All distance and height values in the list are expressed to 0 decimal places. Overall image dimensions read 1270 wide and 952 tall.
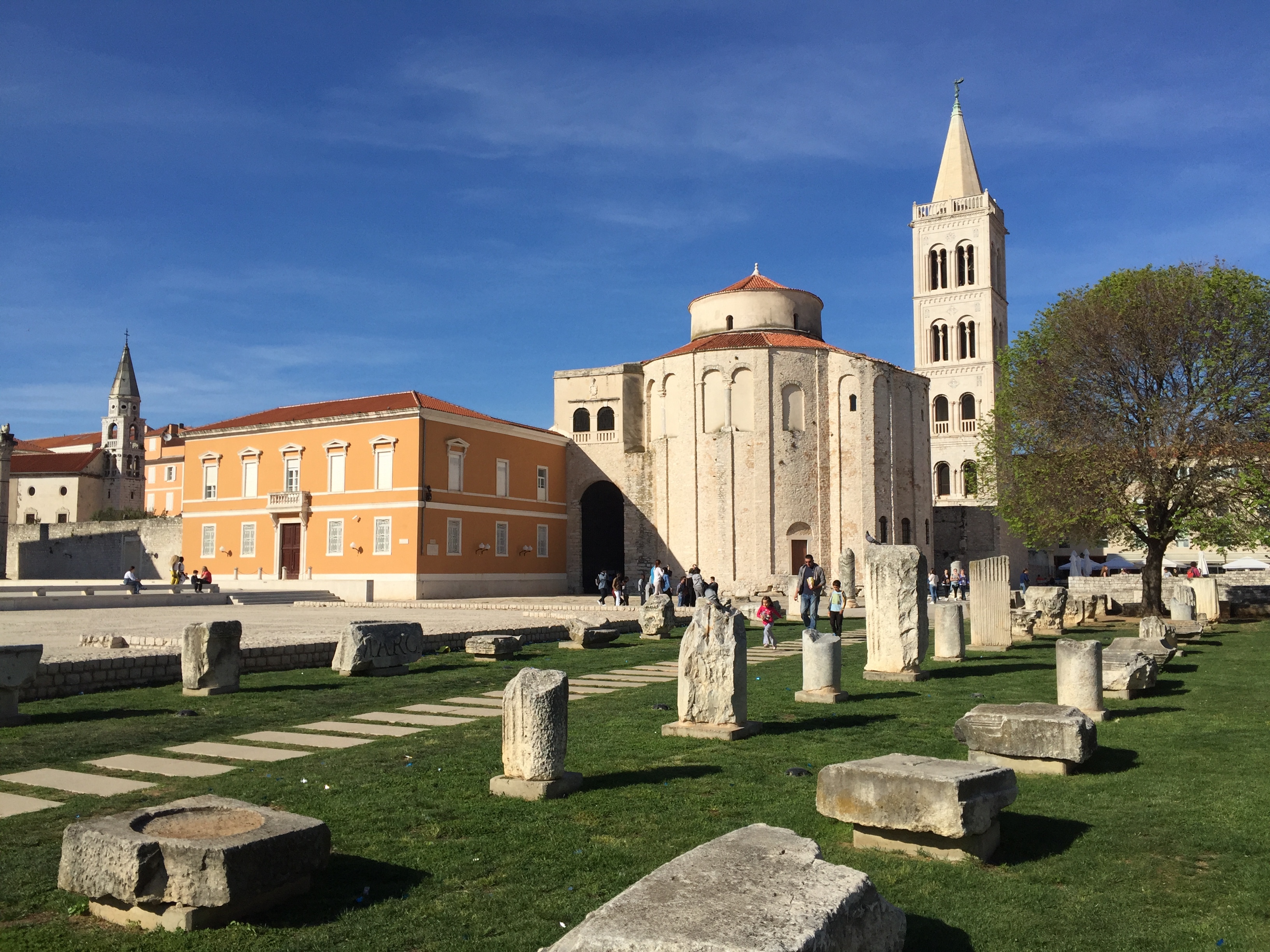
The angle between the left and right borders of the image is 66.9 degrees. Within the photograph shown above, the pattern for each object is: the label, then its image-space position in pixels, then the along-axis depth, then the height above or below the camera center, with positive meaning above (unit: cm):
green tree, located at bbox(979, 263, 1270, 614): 2144 +313
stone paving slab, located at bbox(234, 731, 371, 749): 812 -158
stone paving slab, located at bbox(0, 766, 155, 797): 643 -154
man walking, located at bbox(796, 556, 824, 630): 1844 -73
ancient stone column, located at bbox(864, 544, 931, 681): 1233 -81
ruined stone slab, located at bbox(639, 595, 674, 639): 1920 -129
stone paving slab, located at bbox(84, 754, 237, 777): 702 -156
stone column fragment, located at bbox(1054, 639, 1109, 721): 945 -125
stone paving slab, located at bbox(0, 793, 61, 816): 586 -153
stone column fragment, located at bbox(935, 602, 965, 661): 1441 -127
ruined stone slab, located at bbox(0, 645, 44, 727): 900 -108
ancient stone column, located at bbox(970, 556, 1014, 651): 1661 -98
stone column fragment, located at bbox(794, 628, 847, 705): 1055 -133
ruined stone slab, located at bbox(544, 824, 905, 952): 272 -110
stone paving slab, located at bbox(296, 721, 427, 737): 863 -159
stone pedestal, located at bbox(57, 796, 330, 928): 406 -133
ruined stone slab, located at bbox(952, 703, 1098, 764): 671 -131
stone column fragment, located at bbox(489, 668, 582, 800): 630 -123
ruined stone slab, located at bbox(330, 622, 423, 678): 1298 -129
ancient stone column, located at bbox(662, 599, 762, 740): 842 -112
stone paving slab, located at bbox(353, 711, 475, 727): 925 -160
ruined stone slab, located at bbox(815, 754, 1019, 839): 489 -129
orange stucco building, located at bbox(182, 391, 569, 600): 3575 +228
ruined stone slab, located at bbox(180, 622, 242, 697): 1107 -119
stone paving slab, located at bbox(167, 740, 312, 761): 755 -156
